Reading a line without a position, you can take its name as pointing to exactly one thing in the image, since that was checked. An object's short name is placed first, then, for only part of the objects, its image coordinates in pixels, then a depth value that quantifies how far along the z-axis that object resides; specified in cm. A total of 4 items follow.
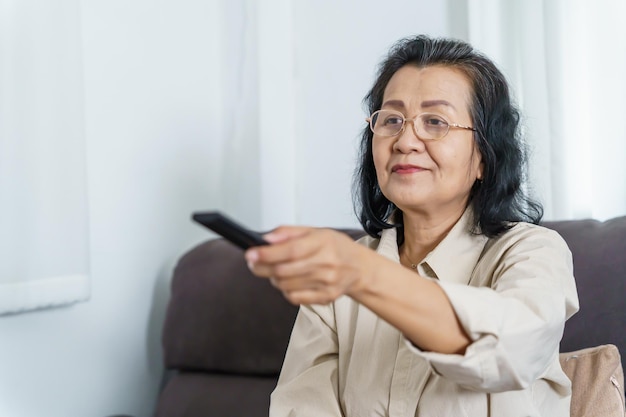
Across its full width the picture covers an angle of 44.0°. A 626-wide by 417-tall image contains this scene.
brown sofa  154
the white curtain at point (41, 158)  168
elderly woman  114
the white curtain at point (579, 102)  179
